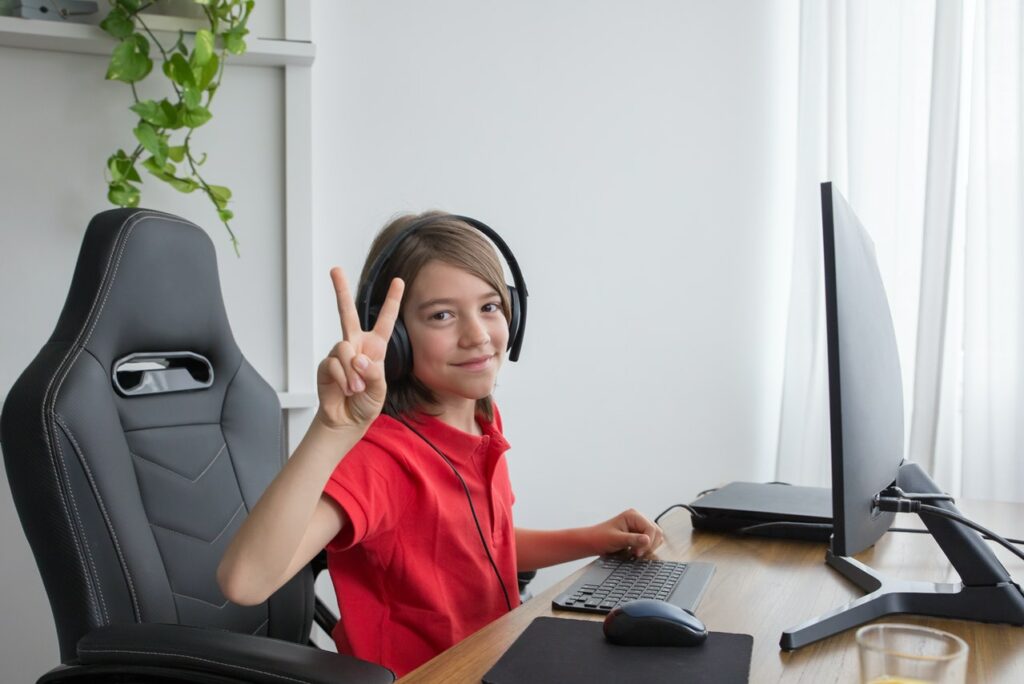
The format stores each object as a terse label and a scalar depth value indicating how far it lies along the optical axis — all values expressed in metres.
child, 0.89
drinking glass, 0.64
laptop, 1.34
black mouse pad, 0.78
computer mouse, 0.85
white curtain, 2.28
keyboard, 1.01
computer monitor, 0.85
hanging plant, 1.89
